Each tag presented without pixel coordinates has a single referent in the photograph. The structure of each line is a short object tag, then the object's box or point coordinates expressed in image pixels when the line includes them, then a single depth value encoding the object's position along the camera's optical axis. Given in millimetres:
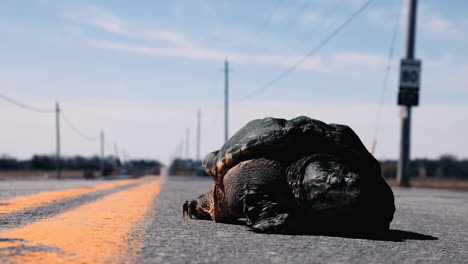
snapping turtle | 3701
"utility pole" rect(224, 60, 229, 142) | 44531
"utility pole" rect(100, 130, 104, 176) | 63819
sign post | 18391
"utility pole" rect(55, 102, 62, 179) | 43953
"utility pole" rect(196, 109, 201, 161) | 73875
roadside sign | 18391
